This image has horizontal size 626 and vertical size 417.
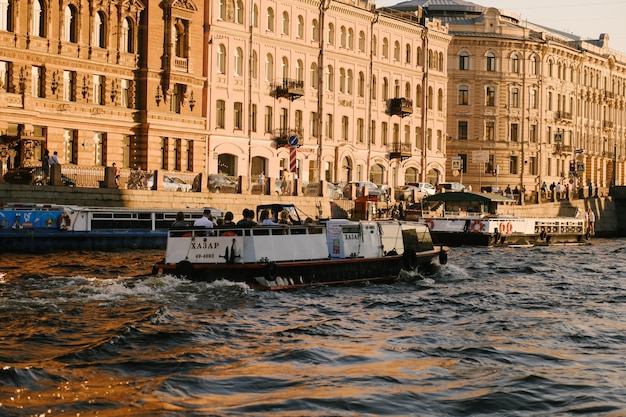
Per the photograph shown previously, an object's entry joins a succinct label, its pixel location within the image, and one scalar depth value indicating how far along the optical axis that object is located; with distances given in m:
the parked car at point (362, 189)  63.03
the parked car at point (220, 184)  54.19
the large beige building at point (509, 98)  93.25
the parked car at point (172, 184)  50.86
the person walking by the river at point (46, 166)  45.88
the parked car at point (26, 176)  45.09
